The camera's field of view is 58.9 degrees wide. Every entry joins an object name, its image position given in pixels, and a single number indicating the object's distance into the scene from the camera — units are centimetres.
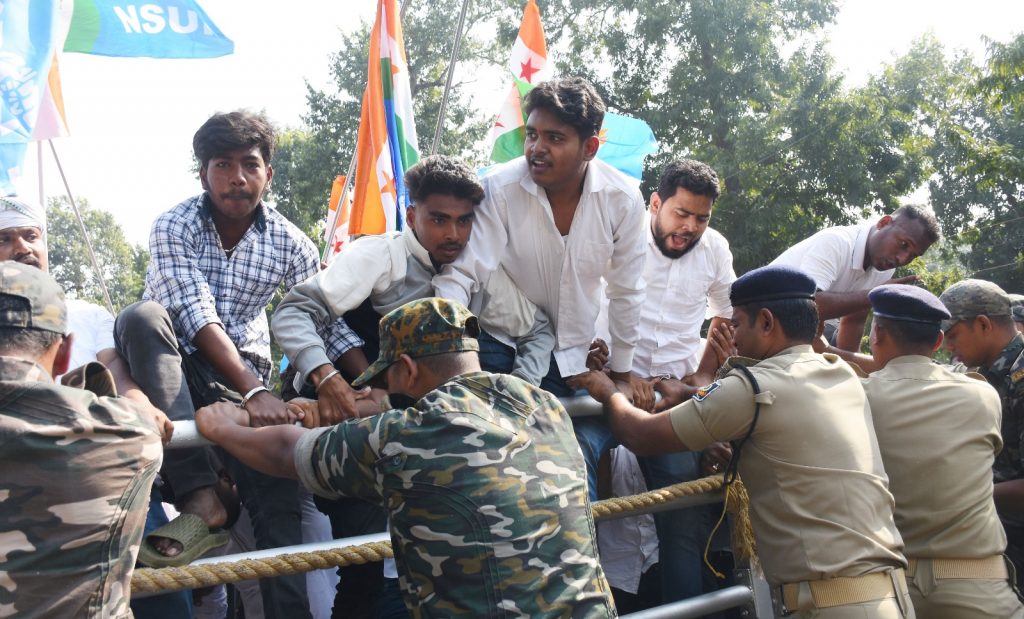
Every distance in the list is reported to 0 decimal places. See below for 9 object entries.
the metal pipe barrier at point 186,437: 252
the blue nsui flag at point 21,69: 565
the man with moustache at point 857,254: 486
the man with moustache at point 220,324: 279
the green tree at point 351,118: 2378
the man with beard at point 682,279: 425
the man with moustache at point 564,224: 362
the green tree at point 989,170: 1224
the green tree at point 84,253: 5597
